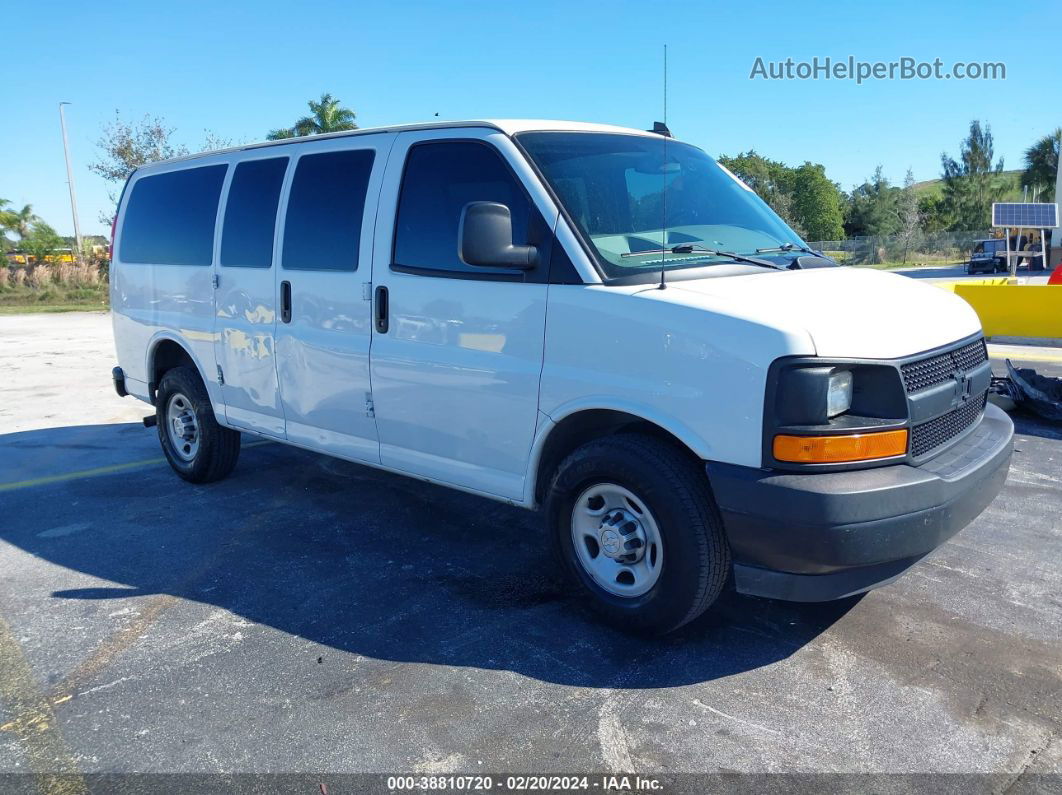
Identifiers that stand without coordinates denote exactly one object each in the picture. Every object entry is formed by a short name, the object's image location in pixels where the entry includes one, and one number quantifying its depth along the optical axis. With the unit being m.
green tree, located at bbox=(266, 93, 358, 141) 34.78
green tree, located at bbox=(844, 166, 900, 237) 69.56
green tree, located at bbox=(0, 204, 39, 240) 43.81
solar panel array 27.64
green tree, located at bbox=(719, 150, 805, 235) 56.68
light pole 31.31
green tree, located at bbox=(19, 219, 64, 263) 41.99
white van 3.02
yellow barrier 12.66
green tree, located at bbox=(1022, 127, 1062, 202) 60.75
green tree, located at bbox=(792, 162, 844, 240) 72.93
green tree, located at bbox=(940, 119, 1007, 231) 68.44
